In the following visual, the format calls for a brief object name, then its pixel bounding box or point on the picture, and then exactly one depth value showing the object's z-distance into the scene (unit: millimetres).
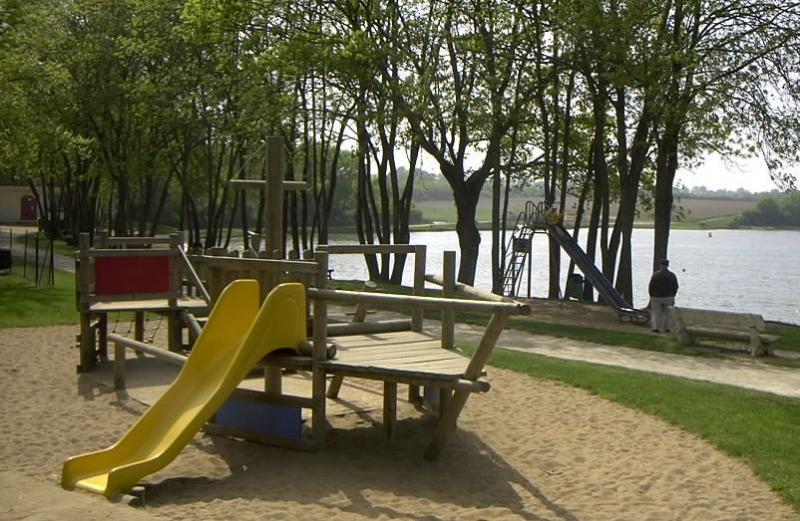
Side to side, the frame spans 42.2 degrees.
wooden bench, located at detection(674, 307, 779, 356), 17078
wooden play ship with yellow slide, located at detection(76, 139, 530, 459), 8305
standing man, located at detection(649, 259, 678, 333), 20266
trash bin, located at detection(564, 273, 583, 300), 31266
